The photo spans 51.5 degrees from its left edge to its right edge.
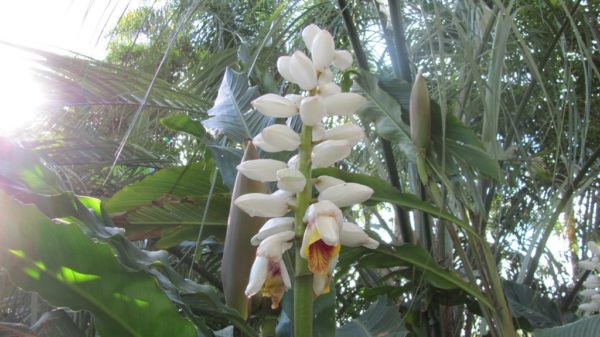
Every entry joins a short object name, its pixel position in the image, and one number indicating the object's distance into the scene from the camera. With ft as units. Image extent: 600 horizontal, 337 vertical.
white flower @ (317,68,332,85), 2.99
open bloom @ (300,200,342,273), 2.33
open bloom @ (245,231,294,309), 2.56
